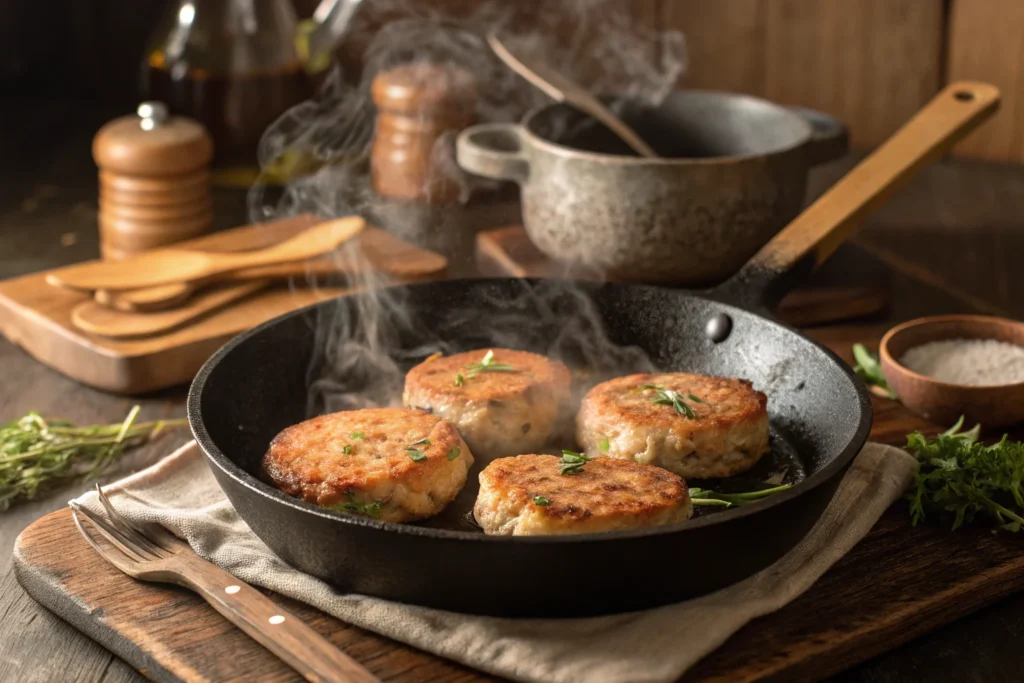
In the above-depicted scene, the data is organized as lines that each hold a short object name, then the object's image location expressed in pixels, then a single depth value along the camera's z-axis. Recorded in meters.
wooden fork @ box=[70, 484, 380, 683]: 0.80
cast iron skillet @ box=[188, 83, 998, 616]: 0.80
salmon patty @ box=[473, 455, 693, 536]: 0.83
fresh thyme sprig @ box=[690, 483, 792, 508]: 0.88
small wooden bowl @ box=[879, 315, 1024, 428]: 0.97
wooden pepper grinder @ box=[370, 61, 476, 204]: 1.23
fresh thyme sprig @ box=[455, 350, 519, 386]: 0.96
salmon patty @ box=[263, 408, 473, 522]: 0.86
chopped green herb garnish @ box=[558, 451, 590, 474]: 0.86
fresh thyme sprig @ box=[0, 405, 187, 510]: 0.96
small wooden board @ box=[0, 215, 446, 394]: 1.04
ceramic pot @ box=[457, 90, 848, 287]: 1.06
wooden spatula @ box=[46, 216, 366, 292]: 1.07
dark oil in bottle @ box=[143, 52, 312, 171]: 1.28
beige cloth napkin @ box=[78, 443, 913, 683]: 0.81
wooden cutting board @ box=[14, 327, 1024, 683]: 0.82
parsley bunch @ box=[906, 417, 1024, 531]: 0.90
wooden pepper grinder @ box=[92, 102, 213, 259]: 1.15
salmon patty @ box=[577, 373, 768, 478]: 0.90
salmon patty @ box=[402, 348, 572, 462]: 0.92
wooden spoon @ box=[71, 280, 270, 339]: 1.05
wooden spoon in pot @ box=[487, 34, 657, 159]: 1.13
